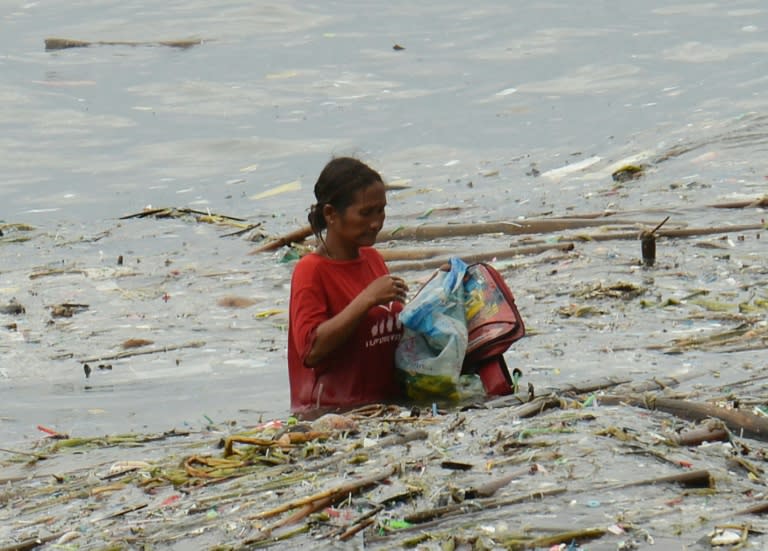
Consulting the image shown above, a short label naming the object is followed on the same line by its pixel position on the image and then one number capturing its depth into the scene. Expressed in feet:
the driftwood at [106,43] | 118.32
